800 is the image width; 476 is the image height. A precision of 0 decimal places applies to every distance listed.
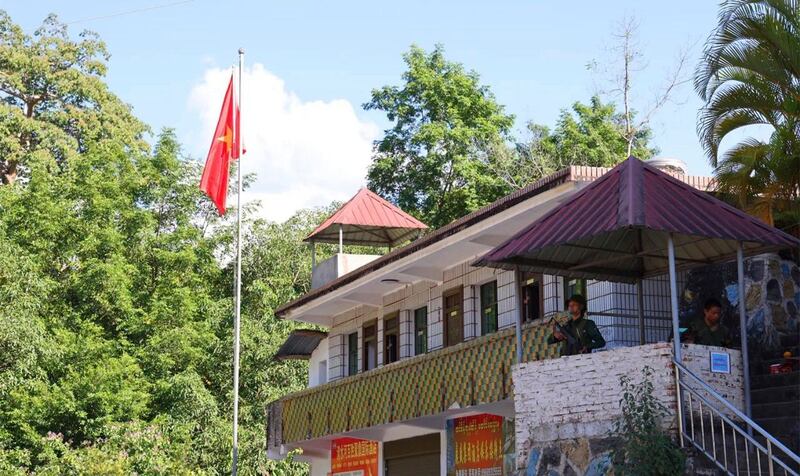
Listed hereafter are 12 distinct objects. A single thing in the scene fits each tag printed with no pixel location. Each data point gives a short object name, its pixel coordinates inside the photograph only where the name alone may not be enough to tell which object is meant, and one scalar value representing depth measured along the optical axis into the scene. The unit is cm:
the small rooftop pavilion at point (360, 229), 3256
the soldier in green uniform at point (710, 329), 1616
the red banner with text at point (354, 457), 3127
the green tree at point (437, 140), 4469
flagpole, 2733
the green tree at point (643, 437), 1417
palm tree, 1886
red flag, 3022
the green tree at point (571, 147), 4347
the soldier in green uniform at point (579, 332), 1669
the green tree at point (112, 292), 3828
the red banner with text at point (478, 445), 2519
